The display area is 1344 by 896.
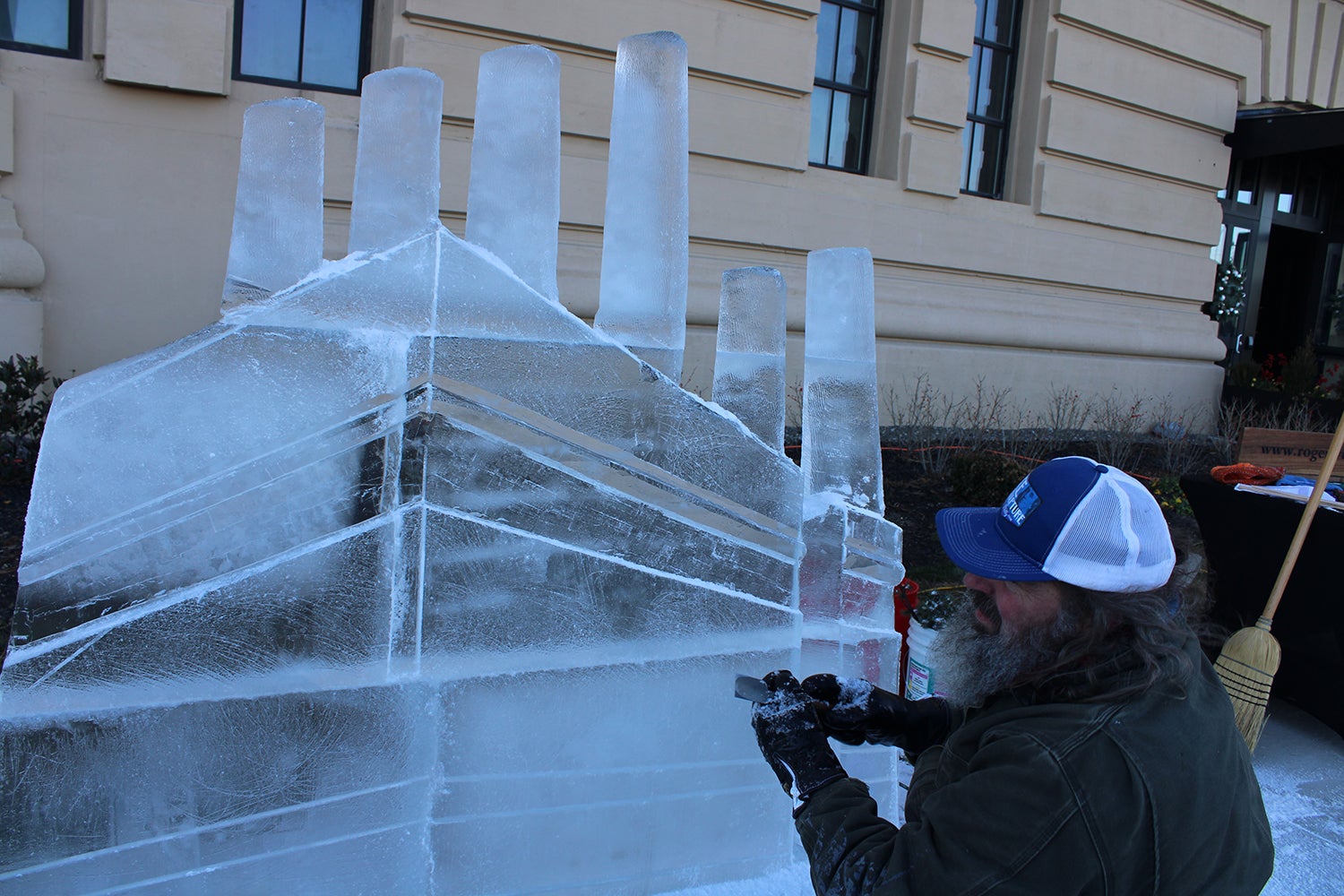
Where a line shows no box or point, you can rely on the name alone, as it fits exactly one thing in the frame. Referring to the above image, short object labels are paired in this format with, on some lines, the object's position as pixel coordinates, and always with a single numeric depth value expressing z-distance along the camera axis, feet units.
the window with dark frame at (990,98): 30.32
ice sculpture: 6.14
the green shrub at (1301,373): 33.58
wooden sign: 15.07
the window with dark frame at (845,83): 27.61
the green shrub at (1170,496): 20.26
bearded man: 4.50
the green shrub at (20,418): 14.85
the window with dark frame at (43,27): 17.49
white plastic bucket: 9.82
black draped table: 11.93
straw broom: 10.68
